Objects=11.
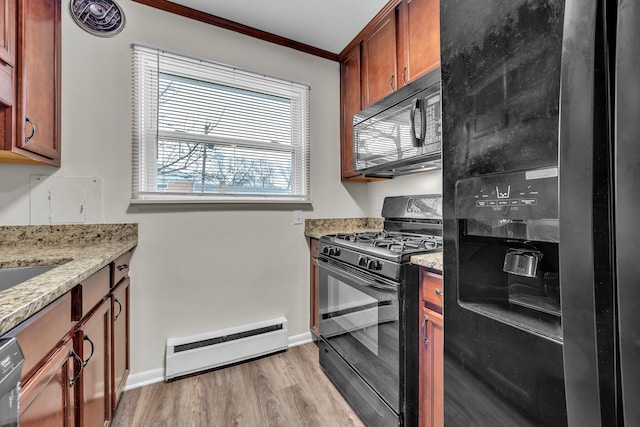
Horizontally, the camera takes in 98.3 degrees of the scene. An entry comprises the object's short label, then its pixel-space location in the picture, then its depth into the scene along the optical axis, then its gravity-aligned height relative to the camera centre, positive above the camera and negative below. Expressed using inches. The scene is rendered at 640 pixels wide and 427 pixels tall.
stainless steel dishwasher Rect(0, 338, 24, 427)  22.1 -13.3
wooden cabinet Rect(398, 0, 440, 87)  62.0 +42.2
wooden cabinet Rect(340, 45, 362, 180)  90.8 +38.3
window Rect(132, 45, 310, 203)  73.9 +24.7
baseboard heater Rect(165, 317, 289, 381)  73.9 -37.3
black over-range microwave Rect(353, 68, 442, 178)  57.2 +20.2
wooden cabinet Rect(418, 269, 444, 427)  45.0 -23.6
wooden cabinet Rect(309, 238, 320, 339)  90.8 -25.6
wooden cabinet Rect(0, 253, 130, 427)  28.6 -18.9
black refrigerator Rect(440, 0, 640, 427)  14.8 +0.2
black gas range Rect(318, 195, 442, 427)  49.2 -20.6
